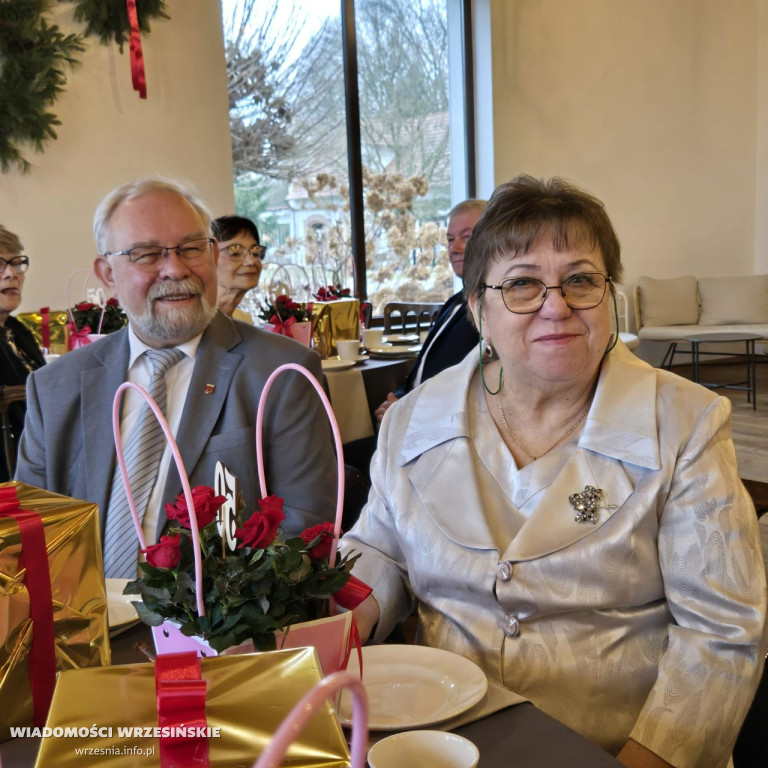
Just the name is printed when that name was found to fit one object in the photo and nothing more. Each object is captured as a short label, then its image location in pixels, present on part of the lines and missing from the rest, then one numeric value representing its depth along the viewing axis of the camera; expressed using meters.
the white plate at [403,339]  4.65
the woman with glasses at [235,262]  3.71
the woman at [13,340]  3.38
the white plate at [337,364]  3.67
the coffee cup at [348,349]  3.96
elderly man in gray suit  1.85
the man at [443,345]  3.24
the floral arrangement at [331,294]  4.72
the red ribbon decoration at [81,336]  3.72
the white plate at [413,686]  0.98
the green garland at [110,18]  5.12
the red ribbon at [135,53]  4.67
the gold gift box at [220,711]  0.73
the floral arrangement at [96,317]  3.96
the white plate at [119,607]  1.24
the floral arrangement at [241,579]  0.87
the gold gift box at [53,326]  4.48
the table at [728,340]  7.18
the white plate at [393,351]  4.13
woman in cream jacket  1.25
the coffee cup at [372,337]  4.36
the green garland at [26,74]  4.88
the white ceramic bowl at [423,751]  0.83
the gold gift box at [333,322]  4.17
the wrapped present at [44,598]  0.96
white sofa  7.83
